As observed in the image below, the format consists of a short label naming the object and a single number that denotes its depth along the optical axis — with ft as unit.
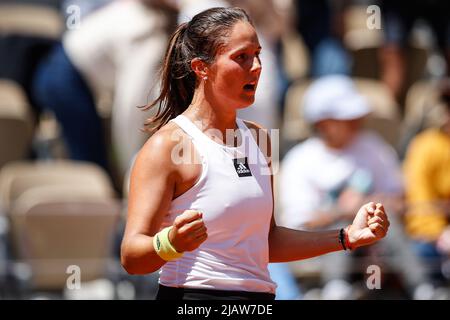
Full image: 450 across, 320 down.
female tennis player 22.40
